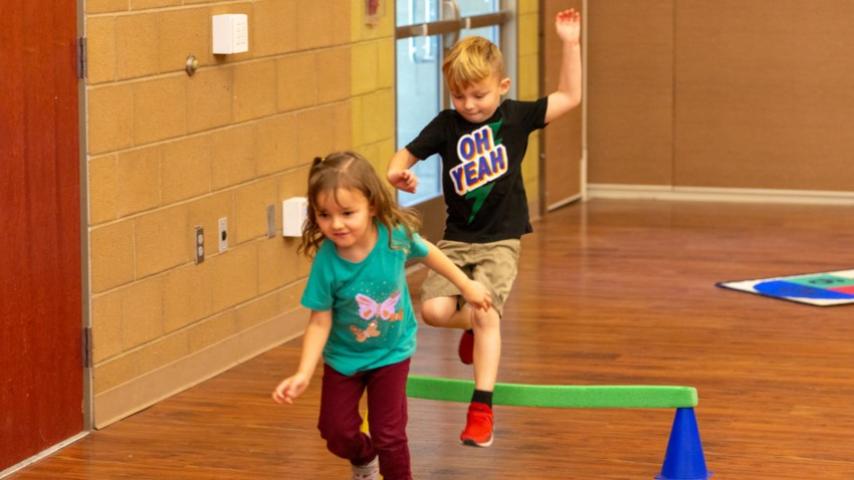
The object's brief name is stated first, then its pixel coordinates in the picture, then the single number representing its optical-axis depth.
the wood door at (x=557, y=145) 8.24
